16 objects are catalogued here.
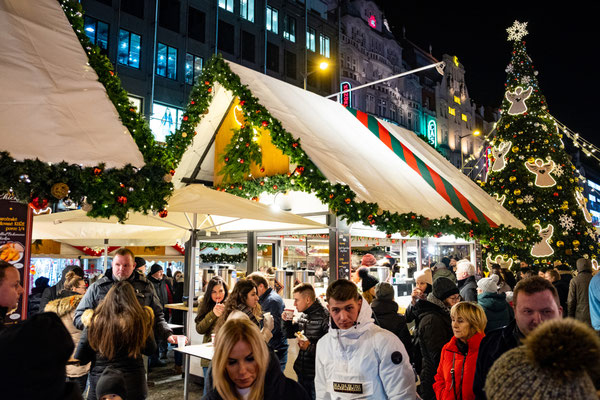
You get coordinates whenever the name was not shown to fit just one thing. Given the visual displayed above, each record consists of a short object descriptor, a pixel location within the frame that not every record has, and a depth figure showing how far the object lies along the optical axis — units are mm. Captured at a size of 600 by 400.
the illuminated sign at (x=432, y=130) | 51494
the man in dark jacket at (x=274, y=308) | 6188
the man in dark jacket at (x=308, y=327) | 4758
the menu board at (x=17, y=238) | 5617
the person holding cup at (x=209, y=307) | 5977
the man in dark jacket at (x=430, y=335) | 4398
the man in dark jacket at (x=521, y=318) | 2799
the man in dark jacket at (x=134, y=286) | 5426
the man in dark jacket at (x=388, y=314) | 5711
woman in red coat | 3641
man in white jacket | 3236
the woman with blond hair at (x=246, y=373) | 2664
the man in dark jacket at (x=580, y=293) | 7969
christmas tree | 15070
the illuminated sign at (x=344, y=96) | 29741
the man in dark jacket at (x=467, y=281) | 7106
